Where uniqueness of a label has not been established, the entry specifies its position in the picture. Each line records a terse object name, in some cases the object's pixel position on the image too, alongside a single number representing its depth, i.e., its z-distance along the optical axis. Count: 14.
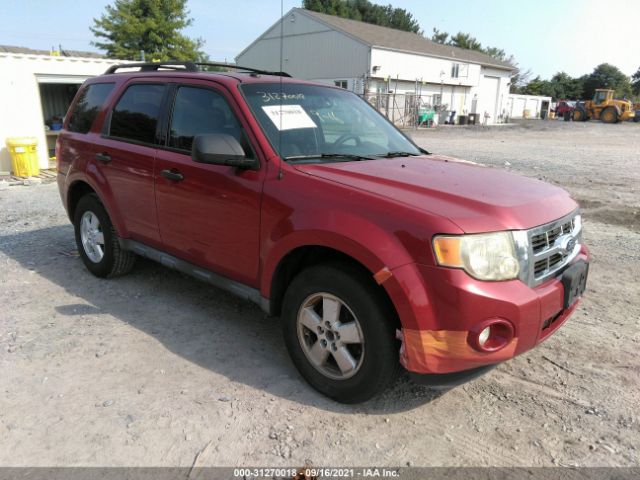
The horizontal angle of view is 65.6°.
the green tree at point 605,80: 75.31
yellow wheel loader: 43.06
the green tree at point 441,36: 81.44
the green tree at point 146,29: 36.78
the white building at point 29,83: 11.29
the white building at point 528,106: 55.61
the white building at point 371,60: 34.00
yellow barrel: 11.16
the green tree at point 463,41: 79.81
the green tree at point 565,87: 73.31
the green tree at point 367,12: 54.81
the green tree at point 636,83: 87.19
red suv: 2.51
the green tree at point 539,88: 73.18
